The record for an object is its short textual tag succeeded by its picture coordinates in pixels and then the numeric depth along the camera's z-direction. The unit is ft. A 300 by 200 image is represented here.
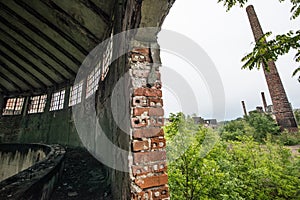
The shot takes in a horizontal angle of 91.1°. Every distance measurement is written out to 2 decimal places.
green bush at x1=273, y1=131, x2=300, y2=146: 30.63
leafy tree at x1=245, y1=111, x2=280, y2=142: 36.04
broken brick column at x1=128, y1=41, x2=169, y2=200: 4.53
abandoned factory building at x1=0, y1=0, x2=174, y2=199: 5.00
